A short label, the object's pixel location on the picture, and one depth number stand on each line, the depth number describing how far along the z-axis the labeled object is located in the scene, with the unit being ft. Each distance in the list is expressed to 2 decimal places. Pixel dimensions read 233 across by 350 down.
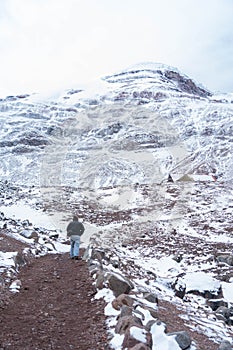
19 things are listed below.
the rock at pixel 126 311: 25.58
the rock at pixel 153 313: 27.64
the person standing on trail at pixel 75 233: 51.70
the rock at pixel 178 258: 73.70
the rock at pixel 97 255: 48.73
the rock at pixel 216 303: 49.19
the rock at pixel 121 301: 28.03
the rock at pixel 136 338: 21.15
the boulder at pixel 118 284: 32.35
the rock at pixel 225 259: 70.74
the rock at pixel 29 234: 65.82
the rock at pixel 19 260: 43.92
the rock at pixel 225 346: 24.01
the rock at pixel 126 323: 23.06
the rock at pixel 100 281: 33.76
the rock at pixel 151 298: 34.35
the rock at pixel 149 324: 23.39
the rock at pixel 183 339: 22.60
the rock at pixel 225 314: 42.06
